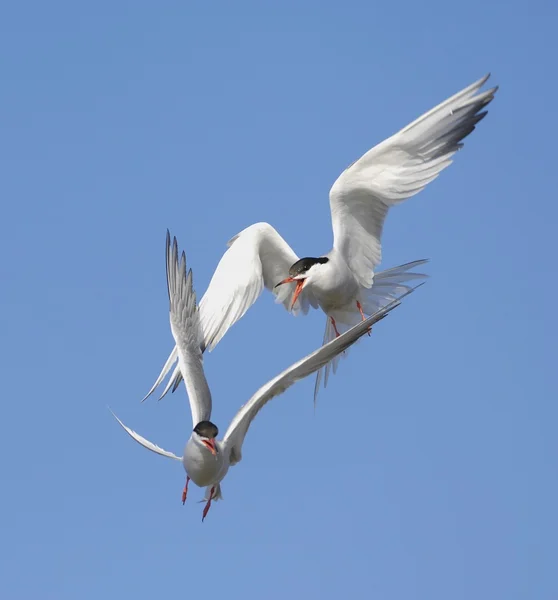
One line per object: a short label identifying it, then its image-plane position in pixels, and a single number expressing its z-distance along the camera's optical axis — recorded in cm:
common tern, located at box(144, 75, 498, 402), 1387
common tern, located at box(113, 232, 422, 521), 1059
